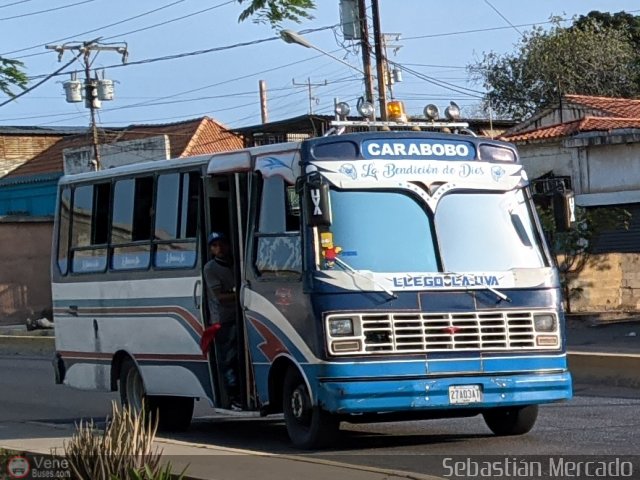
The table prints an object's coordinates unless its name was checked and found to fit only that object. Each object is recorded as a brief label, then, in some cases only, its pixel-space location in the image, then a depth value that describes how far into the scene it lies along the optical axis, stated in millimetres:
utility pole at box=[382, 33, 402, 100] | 33375
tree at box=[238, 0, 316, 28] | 8028
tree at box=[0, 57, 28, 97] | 8961
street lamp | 8276
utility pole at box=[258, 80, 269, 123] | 62812
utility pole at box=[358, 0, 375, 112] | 29391
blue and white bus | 10672
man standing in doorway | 12180
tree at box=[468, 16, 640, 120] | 60844
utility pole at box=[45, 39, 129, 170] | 42625
